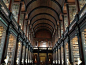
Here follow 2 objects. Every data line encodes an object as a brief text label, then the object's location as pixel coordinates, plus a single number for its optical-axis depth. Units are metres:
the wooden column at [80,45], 6.08
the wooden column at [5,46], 6.00
